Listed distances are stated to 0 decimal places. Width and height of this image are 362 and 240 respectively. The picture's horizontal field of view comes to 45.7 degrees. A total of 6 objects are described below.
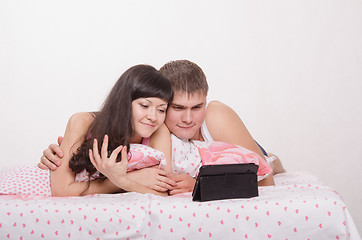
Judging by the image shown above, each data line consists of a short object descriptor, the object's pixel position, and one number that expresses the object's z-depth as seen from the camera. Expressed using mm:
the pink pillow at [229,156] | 2273
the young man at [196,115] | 2488
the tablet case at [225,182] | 1813
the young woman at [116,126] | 2207
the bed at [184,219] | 1712
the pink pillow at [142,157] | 2210
